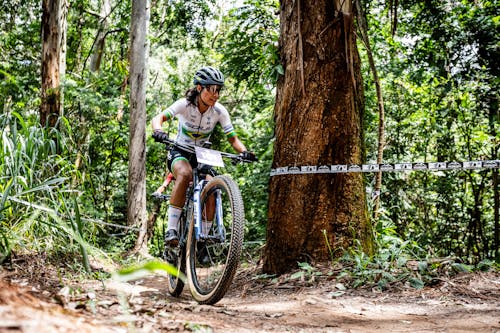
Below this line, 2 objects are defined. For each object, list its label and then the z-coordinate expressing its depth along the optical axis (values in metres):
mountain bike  3.39
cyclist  4.26
